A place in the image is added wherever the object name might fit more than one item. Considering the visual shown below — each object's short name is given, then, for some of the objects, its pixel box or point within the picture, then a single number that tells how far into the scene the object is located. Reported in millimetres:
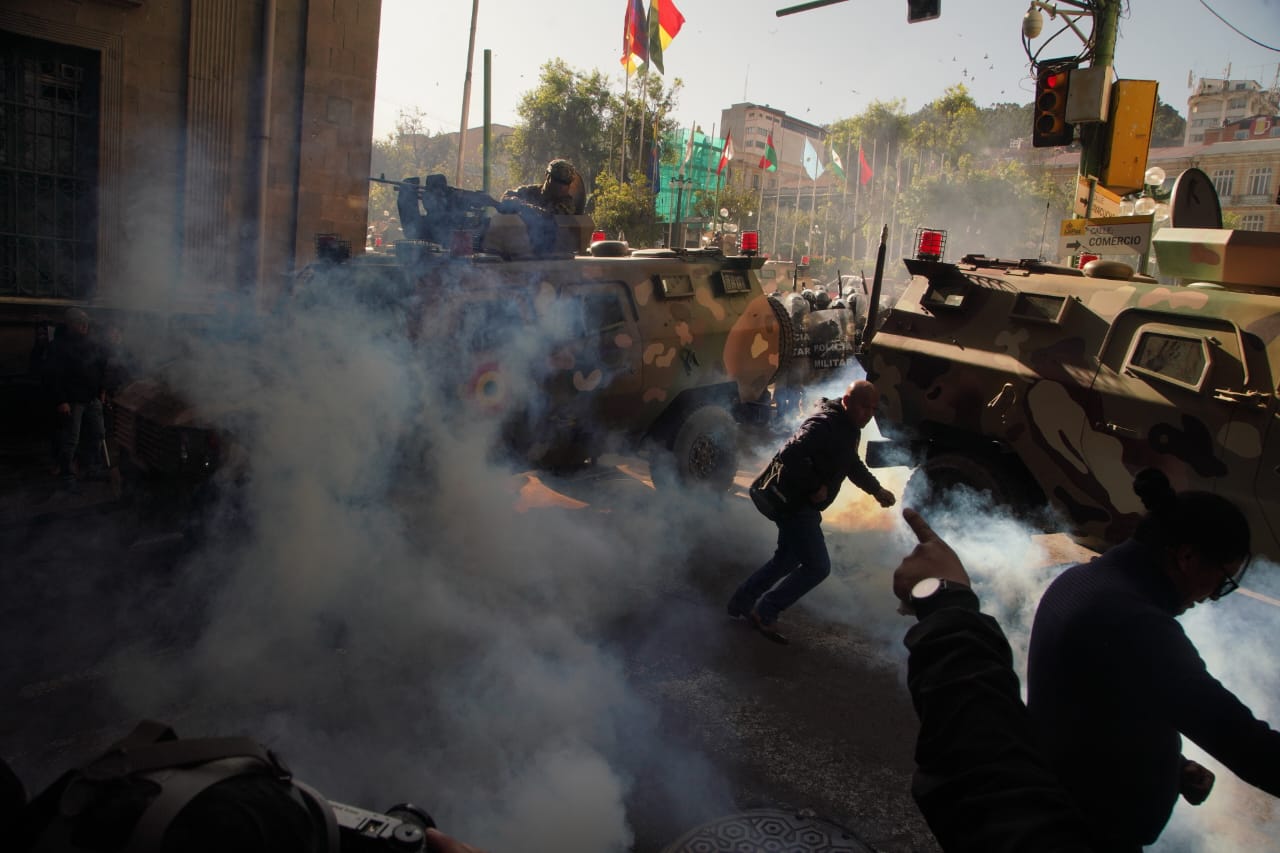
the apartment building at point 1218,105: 60625
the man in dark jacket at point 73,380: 7516
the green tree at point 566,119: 37969
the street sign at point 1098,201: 11398
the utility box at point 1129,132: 11008
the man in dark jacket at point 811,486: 4973
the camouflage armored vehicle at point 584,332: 6355
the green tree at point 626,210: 25359
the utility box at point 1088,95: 10344
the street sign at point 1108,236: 10469
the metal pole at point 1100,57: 10836
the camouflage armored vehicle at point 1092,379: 4566
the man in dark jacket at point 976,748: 1486
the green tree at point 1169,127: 70188
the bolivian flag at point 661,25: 20578
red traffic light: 10641
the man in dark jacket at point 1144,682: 1787
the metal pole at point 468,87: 19300
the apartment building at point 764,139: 61625
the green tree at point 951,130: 48531
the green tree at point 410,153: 64625
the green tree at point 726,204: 34531
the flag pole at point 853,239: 51450
